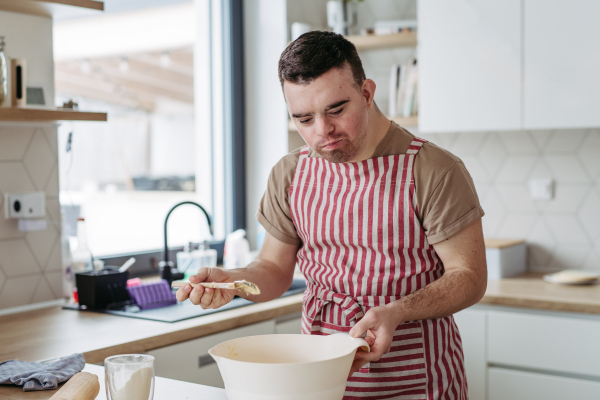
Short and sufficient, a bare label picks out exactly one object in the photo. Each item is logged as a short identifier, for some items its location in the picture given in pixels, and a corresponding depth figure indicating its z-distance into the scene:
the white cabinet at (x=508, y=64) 2.42
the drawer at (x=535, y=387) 2.18
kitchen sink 2.06
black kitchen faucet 2.49
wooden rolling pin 1.08
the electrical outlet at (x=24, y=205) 2.21
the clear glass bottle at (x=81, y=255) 2.35
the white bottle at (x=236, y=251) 2.80
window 2.63
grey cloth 1.28
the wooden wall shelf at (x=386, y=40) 2.90
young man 1.36
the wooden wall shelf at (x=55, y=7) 2.07
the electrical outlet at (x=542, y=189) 2.81
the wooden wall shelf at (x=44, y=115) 1.92
